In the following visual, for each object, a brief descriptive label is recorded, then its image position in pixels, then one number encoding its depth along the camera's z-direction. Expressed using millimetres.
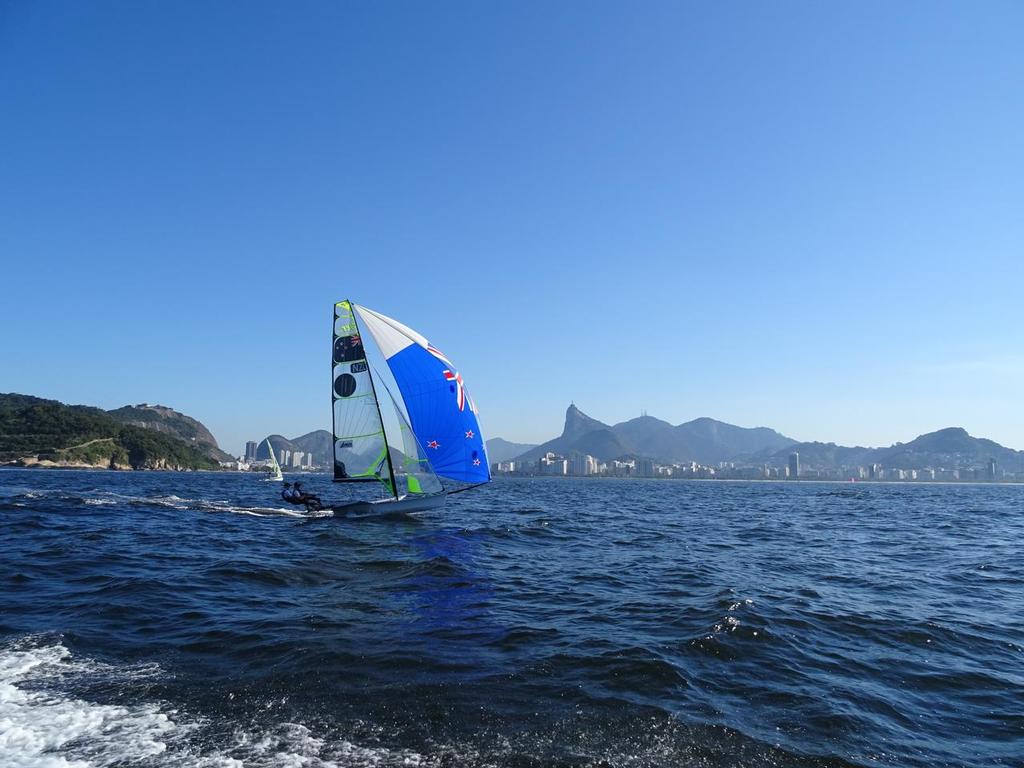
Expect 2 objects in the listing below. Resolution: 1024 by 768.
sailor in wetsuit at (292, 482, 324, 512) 31047
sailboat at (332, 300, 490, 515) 28766
